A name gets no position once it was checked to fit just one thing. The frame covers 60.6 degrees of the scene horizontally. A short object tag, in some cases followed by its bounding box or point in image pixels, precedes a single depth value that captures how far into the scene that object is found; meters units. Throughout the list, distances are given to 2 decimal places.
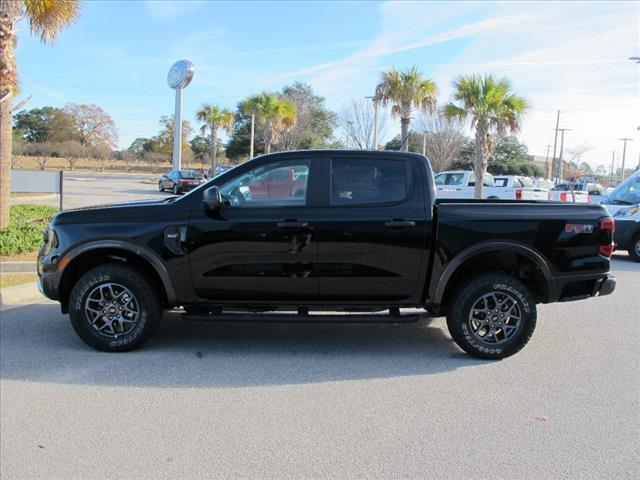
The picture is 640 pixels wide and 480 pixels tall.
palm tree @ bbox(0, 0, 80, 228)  10.02
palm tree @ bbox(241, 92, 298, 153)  35.81
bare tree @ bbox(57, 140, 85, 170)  69.25
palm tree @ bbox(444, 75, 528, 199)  20.78
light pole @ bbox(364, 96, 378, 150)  26.20
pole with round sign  28.47
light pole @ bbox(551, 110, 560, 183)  59.69
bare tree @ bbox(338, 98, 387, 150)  37.56
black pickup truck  5.11
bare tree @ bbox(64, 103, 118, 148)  83.12
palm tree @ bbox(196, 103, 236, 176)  46.44
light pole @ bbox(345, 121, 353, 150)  38.27
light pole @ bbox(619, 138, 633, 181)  80.53
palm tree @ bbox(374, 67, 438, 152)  23.80
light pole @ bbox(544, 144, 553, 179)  72.61
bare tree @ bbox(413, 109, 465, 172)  42.17
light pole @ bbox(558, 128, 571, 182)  53.78
